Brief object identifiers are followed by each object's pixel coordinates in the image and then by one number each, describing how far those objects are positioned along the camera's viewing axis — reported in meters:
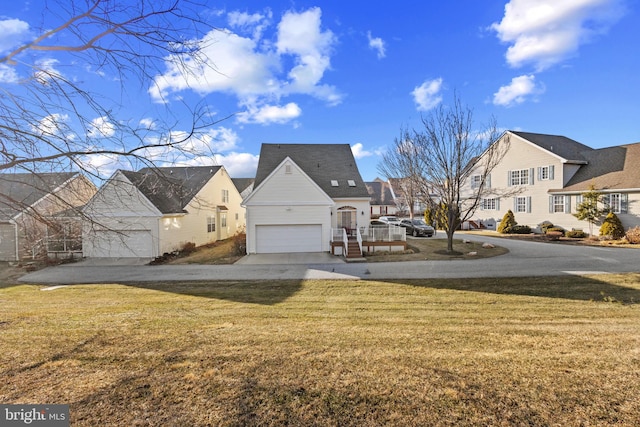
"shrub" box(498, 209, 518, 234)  27.05
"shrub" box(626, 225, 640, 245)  18.55
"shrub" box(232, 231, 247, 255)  18.22
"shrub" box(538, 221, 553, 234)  25.25
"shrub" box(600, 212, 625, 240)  20.38
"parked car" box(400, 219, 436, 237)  25.70
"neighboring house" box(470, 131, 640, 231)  21.64
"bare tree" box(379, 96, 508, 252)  16.67
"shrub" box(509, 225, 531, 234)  26.14
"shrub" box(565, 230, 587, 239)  22.25
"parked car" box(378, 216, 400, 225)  30.19
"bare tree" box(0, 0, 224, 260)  3.28
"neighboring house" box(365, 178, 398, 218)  56.19
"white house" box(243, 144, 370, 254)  18.25
